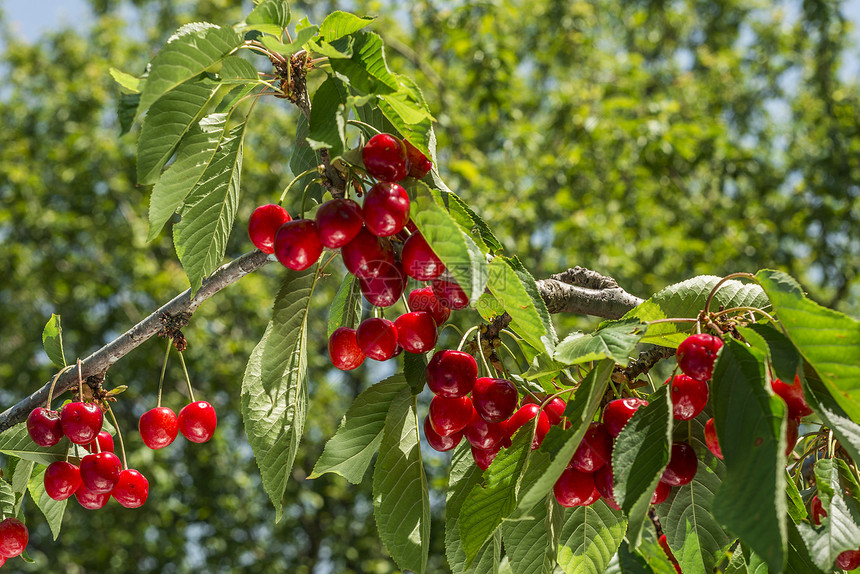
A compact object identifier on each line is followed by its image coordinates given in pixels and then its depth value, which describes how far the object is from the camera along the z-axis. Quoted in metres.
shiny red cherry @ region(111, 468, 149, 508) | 1.32
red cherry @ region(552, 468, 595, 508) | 1.18
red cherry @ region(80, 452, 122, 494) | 1.29
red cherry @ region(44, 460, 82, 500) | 1.30
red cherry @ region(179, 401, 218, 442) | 1.34
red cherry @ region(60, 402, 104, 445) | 1.27
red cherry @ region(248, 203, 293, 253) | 1.20
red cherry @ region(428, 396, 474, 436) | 1.21
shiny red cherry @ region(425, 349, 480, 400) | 1.20
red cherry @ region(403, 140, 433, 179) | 1.18
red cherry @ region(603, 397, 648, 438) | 1.16
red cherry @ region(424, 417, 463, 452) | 1.22
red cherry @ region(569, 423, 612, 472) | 1.16
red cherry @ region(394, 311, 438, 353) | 1.21
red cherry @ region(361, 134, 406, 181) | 1.16
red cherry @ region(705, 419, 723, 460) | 1.15
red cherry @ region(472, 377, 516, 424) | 1.20
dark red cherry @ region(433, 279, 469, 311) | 1.18
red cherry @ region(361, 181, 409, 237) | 1.14
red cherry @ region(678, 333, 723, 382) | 1.14
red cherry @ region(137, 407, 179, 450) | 1.34
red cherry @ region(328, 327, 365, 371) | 1.25
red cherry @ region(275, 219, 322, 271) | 1.17
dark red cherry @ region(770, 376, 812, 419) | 1.15
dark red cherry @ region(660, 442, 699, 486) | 1.16
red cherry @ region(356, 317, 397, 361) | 1.21
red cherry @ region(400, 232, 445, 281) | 1.15
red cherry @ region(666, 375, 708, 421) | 1.15
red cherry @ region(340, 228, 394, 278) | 1.17
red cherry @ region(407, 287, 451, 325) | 1.24
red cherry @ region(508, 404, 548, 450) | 1.20
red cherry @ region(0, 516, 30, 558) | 1.30
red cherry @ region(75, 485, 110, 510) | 1.31
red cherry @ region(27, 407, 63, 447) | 1.28
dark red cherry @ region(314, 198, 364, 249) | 1.16
